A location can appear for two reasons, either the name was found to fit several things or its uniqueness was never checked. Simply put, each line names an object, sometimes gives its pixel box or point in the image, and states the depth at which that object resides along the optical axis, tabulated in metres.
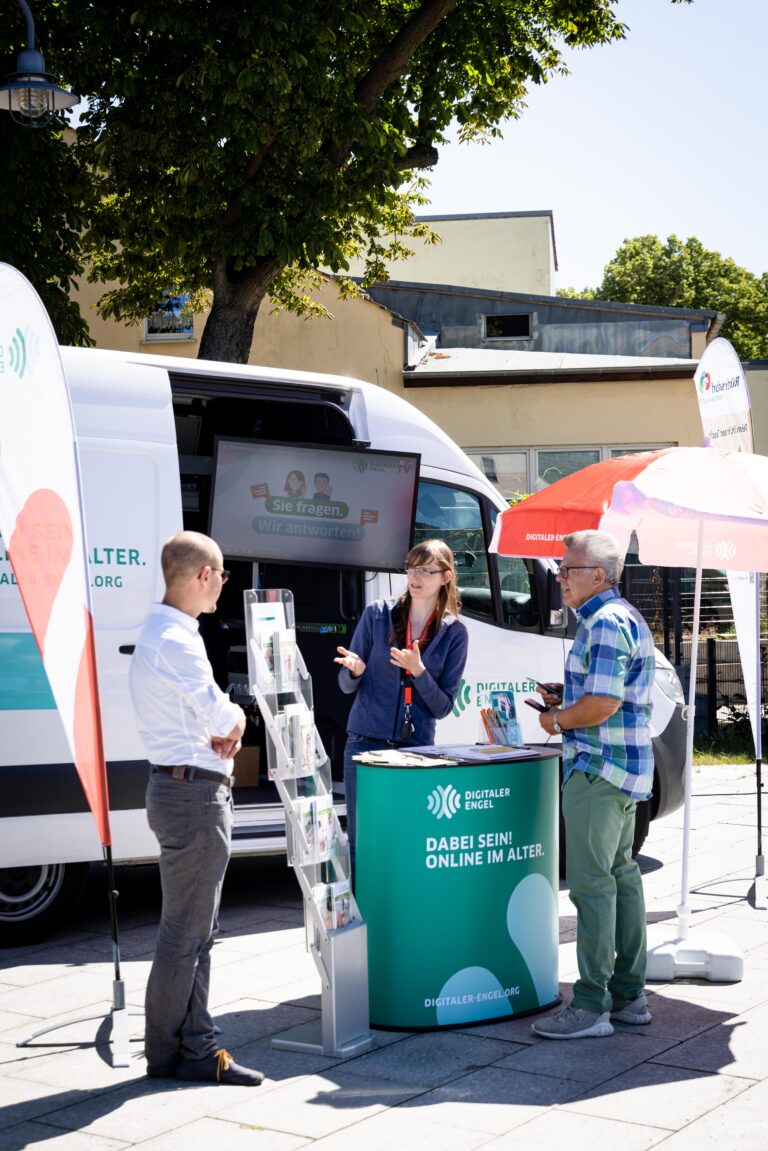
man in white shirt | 4.52
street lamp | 10.64
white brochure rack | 5.00
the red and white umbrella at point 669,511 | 5.73
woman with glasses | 5.98
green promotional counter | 5.23
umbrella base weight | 6.05
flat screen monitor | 7.62
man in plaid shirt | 5.15
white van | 6.65
